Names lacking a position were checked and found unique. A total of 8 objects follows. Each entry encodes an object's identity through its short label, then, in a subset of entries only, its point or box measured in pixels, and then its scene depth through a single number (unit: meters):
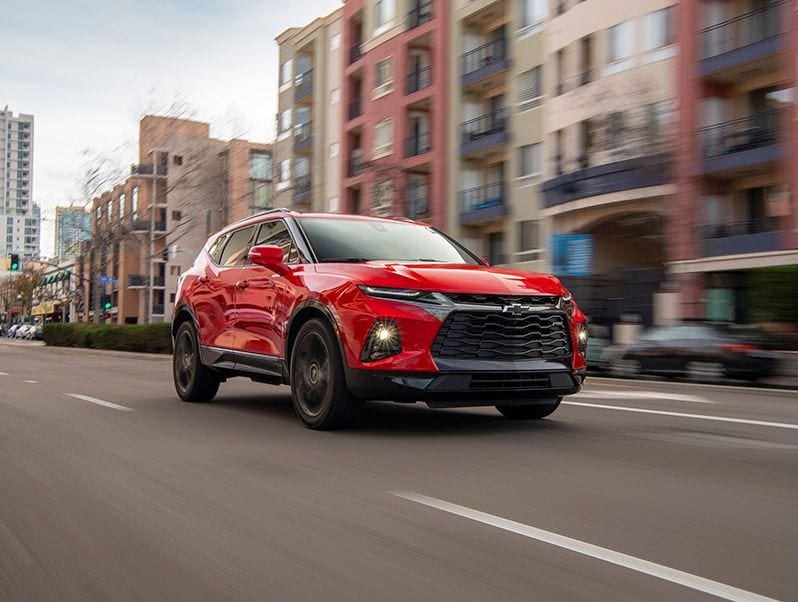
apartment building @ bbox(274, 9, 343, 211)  49.34
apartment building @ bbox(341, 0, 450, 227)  38.66
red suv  6.76
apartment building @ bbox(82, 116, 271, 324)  48.84
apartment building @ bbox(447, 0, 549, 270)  34.19
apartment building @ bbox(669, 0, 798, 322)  24.75
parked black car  15.83
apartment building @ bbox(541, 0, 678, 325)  24.92
